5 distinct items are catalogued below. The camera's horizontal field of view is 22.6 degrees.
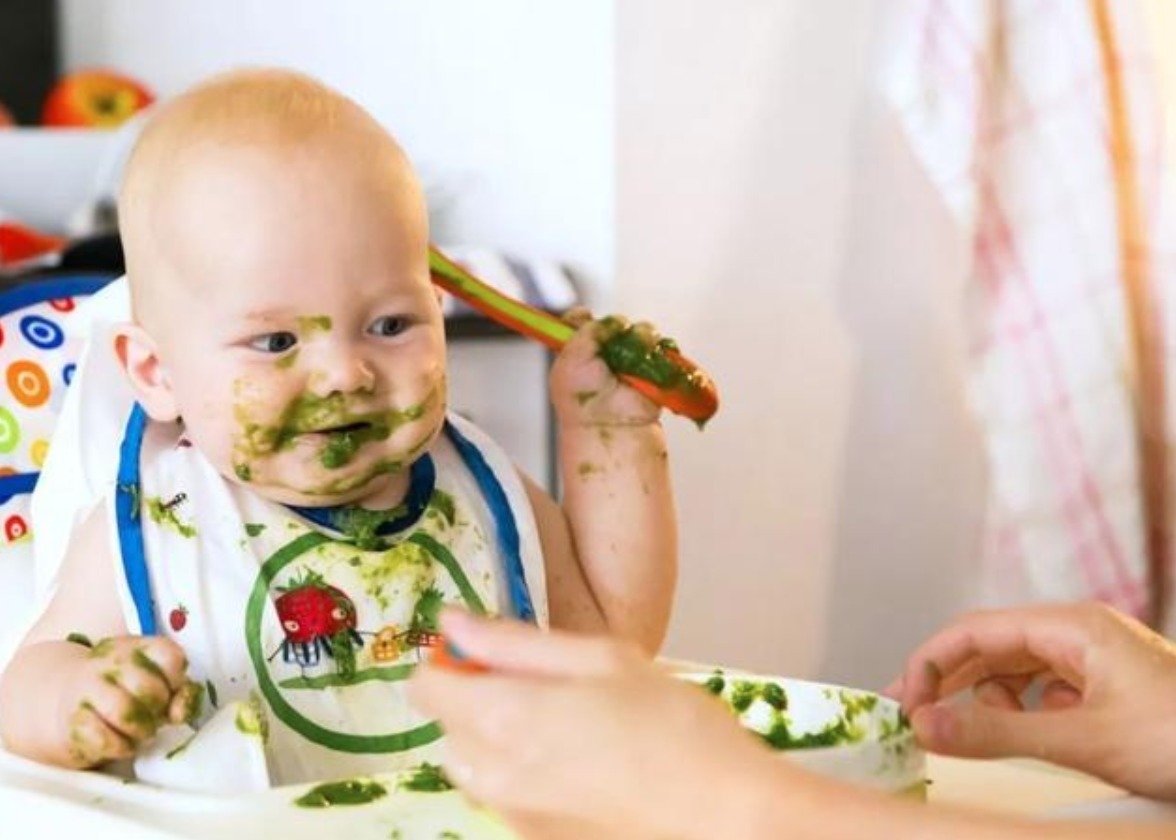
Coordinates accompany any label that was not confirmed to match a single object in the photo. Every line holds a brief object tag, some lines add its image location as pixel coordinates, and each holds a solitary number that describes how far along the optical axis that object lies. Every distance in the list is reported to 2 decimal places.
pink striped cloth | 1.54
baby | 1.05
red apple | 2.11
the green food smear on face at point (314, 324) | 1.05
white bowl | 0.95
